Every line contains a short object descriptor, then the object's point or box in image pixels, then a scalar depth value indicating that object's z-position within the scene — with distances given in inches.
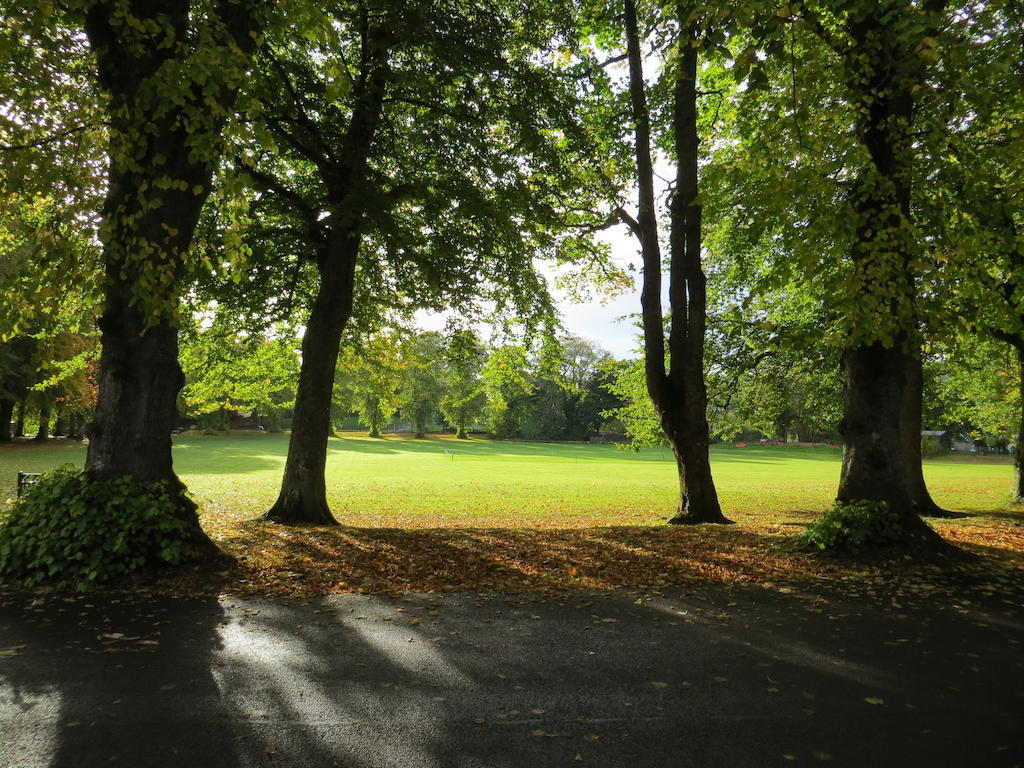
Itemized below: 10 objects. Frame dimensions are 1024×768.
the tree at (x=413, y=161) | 378.9
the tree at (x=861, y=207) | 283.0
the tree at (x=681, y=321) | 477.4
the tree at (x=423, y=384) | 725.5
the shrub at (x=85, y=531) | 234.7
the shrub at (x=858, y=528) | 303.4
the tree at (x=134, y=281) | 257.8
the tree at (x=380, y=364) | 690.8
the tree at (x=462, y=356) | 543.8
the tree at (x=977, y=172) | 246.4
